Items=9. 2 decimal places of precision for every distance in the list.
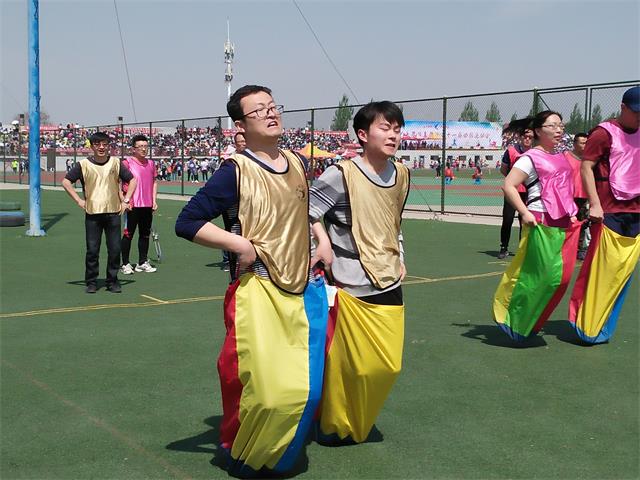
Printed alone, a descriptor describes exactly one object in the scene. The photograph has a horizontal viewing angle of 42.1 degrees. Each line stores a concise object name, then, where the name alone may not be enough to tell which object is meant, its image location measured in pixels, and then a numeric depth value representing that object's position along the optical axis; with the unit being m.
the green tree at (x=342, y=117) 25.30
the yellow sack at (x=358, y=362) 4.24
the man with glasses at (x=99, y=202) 9.57
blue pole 15.86
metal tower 106.81
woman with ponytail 6.66
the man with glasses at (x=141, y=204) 11.31
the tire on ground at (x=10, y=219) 17.46
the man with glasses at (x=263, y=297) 3.70
